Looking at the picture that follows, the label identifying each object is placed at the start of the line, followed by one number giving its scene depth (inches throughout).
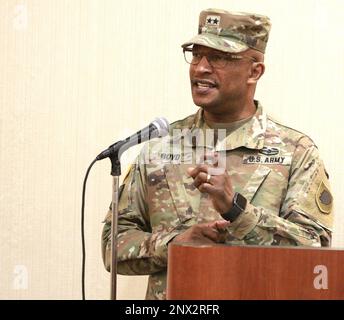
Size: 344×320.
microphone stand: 165.8
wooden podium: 134.8
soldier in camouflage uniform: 198.2
